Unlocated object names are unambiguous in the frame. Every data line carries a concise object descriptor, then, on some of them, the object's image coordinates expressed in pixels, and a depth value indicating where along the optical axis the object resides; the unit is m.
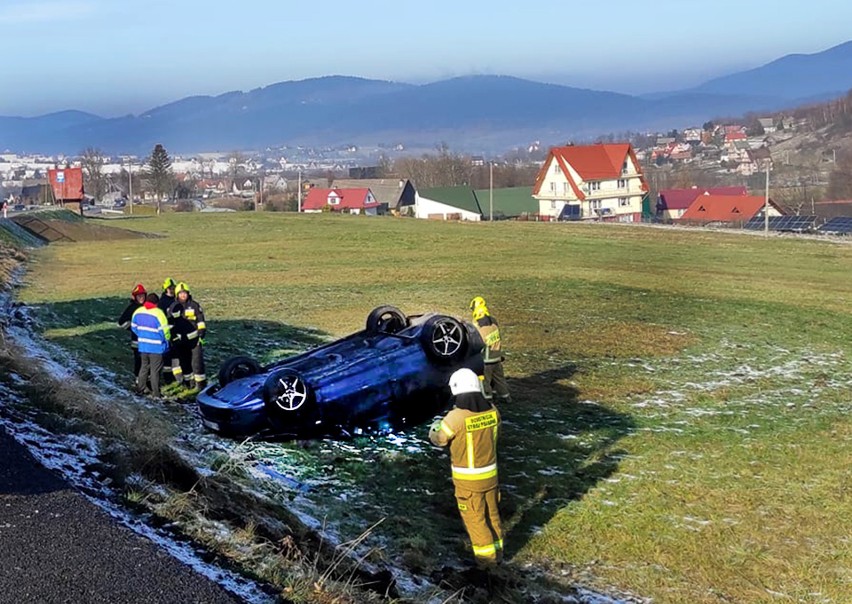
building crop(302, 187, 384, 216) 109.50
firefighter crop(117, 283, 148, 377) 14.45
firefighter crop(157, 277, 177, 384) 15.00
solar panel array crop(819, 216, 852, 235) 61.24
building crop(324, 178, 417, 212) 115.81
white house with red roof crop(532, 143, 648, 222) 93.81
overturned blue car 11.20
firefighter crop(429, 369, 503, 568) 8.55
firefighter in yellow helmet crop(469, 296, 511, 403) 13.61
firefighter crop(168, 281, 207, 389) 14.40
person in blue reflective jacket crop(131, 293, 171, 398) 13.59
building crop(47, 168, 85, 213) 80.12
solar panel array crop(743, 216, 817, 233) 63.12
